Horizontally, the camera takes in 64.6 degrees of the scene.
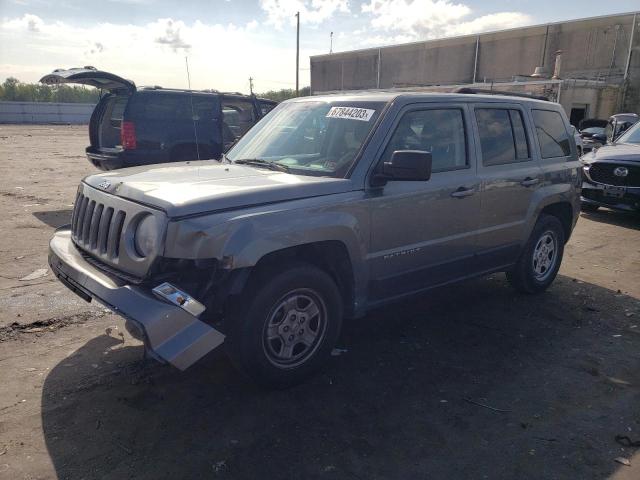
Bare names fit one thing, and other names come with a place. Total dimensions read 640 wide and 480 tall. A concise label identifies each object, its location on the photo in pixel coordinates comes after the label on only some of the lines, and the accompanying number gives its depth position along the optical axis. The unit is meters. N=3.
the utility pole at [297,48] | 40.64
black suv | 8.01
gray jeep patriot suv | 2.89
